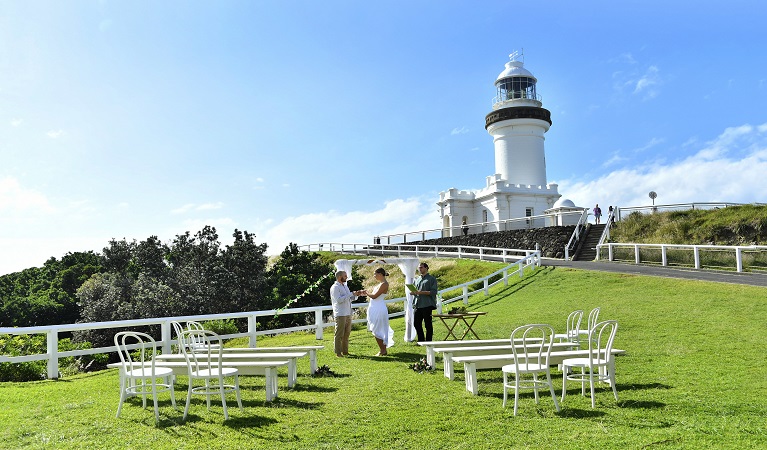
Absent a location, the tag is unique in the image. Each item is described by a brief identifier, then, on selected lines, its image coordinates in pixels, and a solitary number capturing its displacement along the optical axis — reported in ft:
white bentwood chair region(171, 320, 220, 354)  30.53
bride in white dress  35.88
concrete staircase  98.12
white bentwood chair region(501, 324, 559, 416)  21.30
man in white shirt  36.52
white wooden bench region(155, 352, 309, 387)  27.35
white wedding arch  40.78
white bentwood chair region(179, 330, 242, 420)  21.50
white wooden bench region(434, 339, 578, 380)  28.60
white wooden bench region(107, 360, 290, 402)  24.39
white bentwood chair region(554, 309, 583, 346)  29.88
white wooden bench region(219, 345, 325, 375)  30.73
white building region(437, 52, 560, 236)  151.33
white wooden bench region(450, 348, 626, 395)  24.76
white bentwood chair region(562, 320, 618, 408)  22.03
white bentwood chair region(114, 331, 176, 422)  21.59
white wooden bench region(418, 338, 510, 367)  30.81
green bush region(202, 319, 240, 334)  62.64
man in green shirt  36.89
